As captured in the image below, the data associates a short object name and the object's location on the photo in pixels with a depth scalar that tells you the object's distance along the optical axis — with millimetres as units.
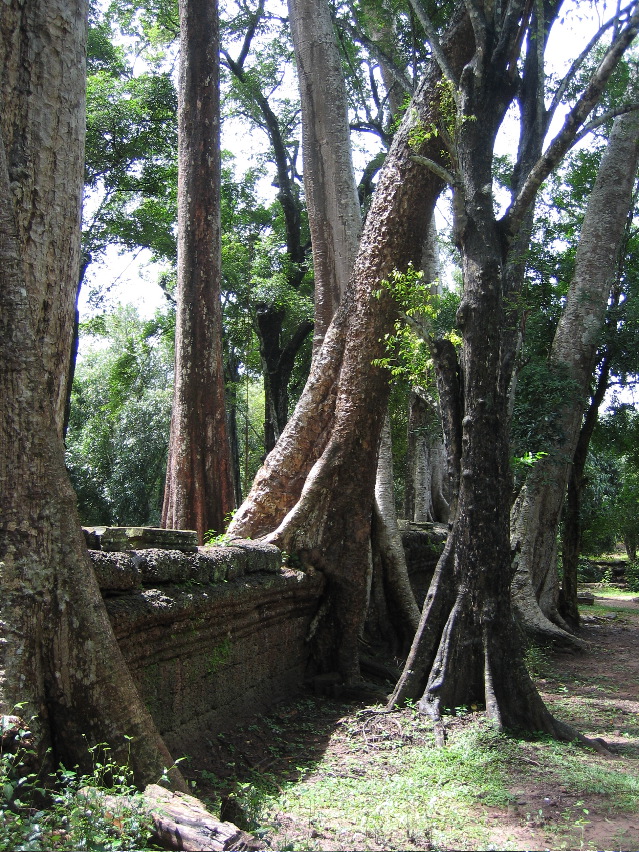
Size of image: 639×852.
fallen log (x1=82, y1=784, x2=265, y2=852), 2621
